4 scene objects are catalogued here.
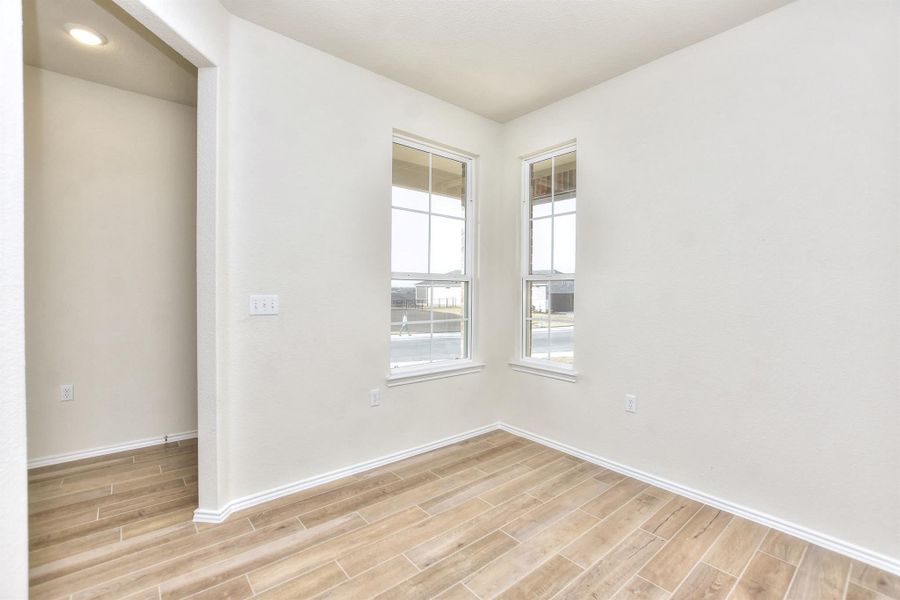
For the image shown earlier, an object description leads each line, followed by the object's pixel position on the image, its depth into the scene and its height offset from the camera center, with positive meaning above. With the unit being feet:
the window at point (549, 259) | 10.68 +0.90
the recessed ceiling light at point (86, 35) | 7.52 +4.73
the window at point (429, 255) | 10.32 +0.96
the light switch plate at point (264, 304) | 7.75 -0.25
